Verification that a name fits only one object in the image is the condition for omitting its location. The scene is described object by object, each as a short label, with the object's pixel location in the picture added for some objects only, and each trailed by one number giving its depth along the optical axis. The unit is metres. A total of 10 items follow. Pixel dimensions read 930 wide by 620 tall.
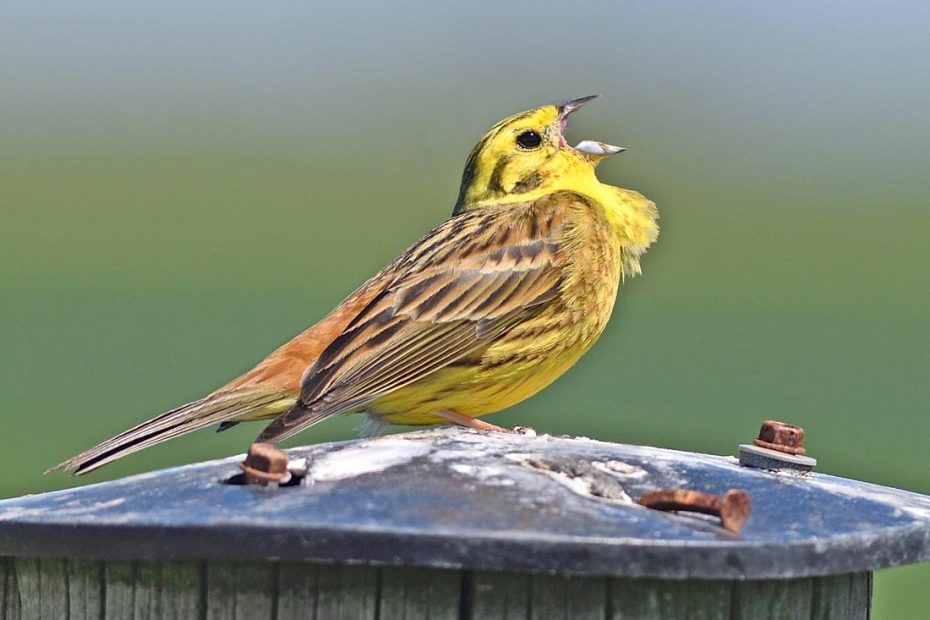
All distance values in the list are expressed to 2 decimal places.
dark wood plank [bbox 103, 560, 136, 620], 6.85
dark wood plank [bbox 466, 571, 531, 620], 6.57
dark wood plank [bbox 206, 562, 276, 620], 6.65
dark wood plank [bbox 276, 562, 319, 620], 6.62
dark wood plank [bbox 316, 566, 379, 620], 6.58
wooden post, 6.43
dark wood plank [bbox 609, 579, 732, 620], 6.67
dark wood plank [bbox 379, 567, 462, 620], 6.56
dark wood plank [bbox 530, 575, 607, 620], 6.62
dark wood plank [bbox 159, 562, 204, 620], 6.73
